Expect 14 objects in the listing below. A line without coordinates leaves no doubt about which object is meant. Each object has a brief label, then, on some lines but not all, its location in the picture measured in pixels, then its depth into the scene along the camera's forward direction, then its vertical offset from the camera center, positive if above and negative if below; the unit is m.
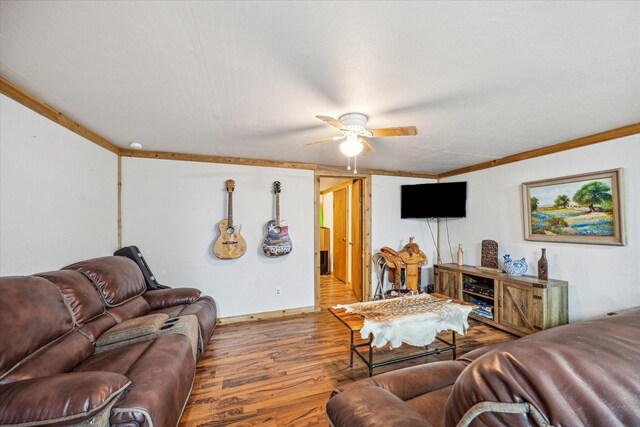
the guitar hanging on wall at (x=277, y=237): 3.67 -0.24
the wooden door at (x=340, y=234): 5.71 -0.33
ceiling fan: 2.04 +0.72
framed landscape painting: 2.55 +0.11
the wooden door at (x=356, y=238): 4.54 -0.33
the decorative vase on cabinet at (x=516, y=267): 3.24 -0.61
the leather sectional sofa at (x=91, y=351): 1.08 -0.75
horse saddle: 3.94 -0.68
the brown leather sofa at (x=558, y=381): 0.51 -0.34
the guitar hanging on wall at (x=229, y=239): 3.46 -0.24
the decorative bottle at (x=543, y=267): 3.06 -0.58
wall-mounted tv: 4.16 +0.32
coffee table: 2.15 -1.18
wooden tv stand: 2.84 -0.97
